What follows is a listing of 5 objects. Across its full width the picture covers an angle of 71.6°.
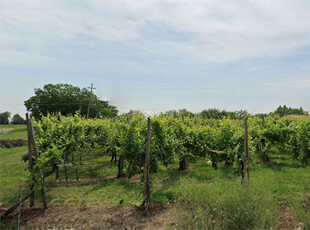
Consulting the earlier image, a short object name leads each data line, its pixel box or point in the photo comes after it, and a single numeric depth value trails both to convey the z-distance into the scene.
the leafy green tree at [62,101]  47.00
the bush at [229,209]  4.42
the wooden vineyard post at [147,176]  5.93
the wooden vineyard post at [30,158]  6.16
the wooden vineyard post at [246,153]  6.59
